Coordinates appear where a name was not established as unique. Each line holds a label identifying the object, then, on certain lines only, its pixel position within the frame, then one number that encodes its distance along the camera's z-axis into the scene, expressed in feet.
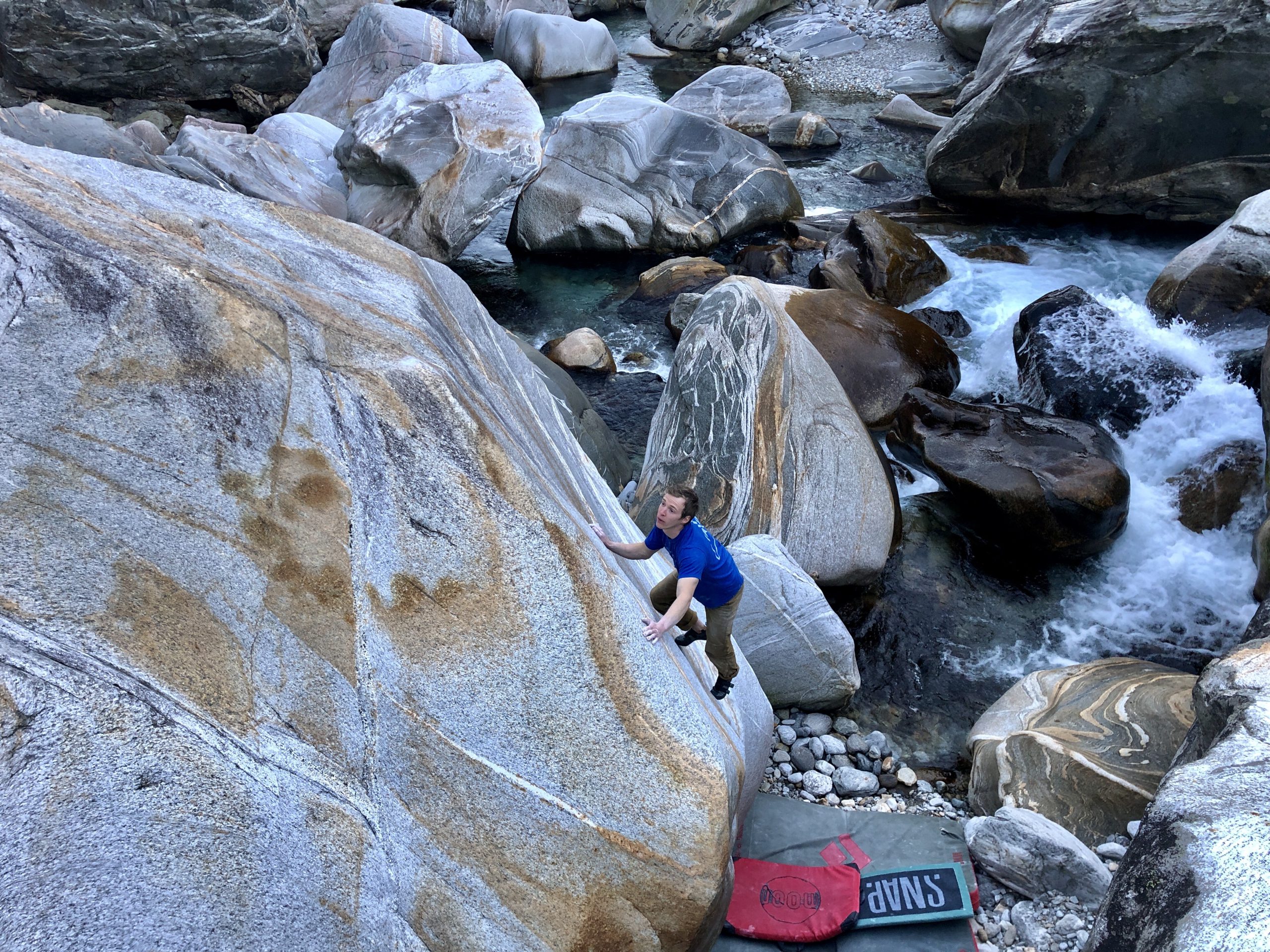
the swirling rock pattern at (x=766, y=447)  23.85
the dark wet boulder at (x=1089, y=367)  29.73
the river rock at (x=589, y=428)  26.45
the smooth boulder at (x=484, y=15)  71.00
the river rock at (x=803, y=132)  53.11
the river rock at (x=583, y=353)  34.37
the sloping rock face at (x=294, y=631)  10.84
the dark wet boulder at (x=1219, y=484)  26.71
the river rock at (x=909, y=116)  55.26
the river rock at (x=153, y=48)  49.42
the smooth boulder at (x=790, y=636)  20.93
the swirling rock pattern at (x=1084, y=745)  17.81
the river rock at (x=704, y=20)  71.20
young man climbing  13.92
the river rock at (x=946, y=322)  35.55
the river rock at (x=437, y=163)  38.01
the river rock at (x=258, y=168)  34.37
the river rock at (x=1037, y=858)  16.02
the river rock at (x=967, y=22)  60.08
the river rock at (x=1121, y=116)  36.68
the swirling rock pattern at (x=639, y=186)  42.04
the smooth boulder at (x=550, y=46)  63.36
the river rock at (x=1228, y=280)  29.76
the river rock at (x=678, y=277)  39.24
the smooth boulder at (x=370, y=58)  48.91
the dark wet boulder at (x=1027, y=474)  25.54
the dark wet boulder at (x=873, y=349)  30.48
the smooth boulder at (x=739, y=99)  55.11
